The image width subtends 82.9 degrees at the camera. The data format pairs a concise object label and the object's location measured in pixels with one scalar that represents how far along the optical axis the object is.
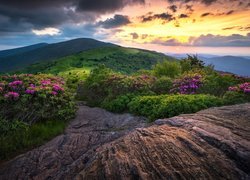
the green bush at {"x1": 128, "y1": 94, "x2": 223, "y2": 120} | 6.67
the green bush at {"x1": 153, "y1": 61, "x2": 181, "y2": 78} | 14.82
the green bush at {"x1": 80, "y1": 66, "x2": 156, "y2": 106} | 9.36
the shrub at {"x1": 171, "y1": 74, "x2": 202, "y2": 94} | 9.69
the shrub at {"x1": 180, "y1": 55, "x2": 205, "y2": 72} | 17.20
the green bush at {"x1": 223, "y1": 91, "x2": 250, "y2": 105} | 7.37
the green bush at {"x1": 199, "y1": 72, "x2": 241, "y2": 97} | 9.74
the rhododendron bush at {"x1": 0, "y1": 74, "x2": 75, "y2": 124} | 6.83
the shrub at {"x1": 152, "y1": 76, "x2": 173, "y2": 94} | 10.04
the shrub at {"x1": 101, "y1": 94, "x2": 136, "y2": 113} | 8.22
